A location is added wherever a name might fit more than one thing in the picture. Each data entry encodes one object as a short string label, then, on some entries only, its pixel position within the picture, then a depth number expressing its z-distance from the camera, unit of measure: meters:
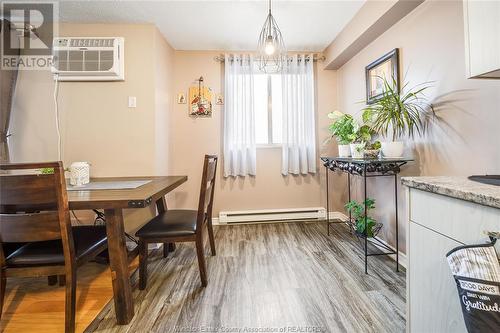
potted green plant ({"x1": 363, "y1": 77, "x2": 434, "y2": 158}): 1.67
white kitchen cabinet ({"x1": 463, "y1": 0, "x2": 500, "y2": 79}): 0.87
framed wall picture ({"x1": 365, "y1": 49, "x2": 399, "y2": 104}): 1.94
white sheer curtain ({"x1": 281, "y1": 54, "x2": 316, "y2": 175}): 2.89
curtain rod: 2.86
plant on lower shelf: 1.98
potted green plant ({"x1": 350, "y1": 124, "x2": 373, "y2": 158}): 1.98
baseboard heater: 2.91
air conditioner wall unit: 2.19
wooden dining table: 1.20
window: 2.98
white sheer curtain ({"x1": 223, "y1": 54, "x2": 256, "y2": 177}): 2.84
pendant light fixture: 2.34
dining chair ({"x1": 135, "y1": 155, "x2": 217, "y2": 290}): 1.55
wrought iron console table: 1.72
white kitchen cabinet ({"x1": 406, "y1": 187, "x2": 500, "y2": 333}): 0.72
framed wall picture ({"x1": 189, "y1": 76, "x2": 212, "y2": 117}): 2.86
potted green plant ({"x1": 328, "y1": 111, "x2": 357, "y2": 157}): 2.17
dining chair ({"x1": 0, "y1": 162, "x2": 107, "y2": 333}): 1.08
